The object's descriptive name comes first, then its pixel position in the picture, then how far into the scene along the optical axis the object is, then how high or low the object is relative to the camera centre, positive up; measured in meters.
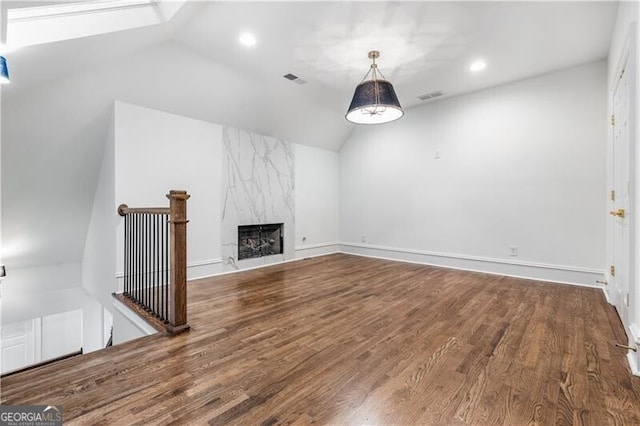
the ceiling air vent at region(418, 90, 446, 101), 4.62 +1.88
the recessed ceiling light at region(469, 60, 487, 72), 3.68 +1.88
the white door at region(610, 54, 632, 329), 2.29 +0.13
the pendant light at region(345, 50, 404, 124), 2.79 +1.09
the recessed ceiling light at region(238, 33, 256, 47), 3.04 +1.85
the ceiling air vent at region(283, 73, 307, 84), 3.99 +1.88
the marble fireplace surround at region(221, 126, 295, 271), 4.63 +0.39
